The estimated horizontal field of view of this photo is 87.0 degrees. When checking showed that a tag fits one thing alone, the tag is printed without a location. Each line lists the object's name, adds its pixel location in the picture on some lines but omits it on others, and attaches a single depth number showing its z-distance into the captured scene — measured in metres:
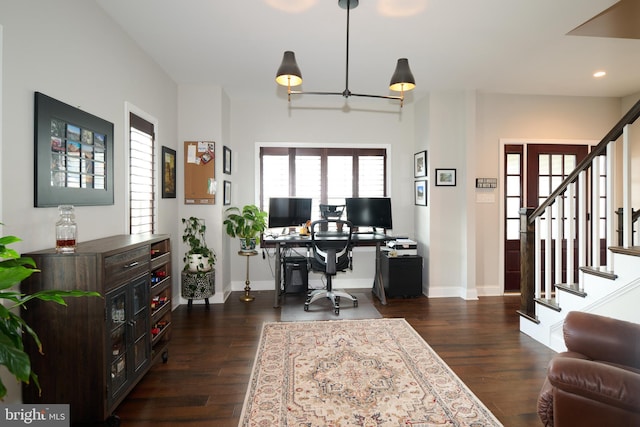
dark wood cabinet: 1.83
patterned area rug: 2.04
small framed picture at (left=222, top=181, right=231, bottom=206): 4.55
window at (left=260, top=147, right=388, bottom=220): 5.12
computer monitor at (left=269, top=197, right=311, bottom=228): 4.68
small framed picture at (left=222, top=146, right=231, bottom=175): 4.53
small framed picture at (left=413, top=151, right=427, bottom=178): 4.82
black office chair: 4.06
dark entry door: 4.87
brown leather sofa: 1.37
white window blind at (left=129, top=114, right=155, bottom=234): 3.23
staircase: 2.45
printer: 4.70
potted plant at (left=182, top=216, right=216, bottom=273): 4.12
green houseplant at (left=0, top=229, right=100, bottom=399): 1.08
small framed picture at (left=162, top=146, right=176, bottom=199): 3.94
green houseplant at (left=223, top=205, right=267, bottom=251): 4.44
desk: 4.30
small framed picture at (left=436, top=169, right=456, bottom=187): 4.71
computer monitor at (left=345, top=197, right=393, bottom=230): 4.82
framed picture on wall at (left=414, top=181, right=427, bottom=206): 4.83
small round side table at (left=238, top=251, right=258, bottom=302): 4.39
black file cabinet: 4.66
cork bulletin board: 4.36
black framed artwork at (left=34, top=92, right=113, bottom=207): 2.02
